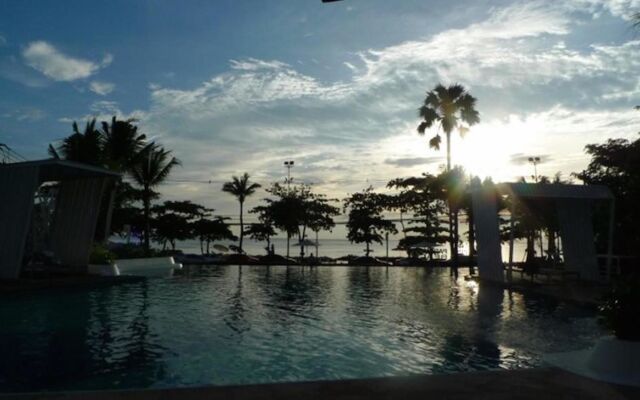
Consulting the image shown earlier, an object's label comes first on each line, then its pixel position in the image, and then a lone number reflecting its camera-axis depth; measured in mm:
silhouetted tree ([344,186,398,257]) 45719
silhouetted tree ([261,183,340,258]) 45969
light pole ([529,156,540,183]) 53312
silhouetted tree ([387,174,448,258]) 43938
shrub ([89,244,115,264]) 23172
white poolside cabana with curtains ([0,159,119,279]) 17531
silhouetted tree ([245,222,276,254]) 49216
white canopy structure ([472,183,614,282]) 20125
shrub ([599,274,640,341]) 6137
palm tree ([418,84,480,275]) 33906
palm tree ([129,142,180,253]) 34344
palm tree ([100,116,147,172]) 31234
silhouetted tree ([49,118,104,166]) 28969
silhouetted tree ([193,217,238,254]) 51156
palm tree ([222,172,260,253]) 48938
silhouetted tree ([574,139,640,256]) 20600
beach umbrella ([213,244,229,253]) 45906
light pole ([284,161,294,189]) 50938
